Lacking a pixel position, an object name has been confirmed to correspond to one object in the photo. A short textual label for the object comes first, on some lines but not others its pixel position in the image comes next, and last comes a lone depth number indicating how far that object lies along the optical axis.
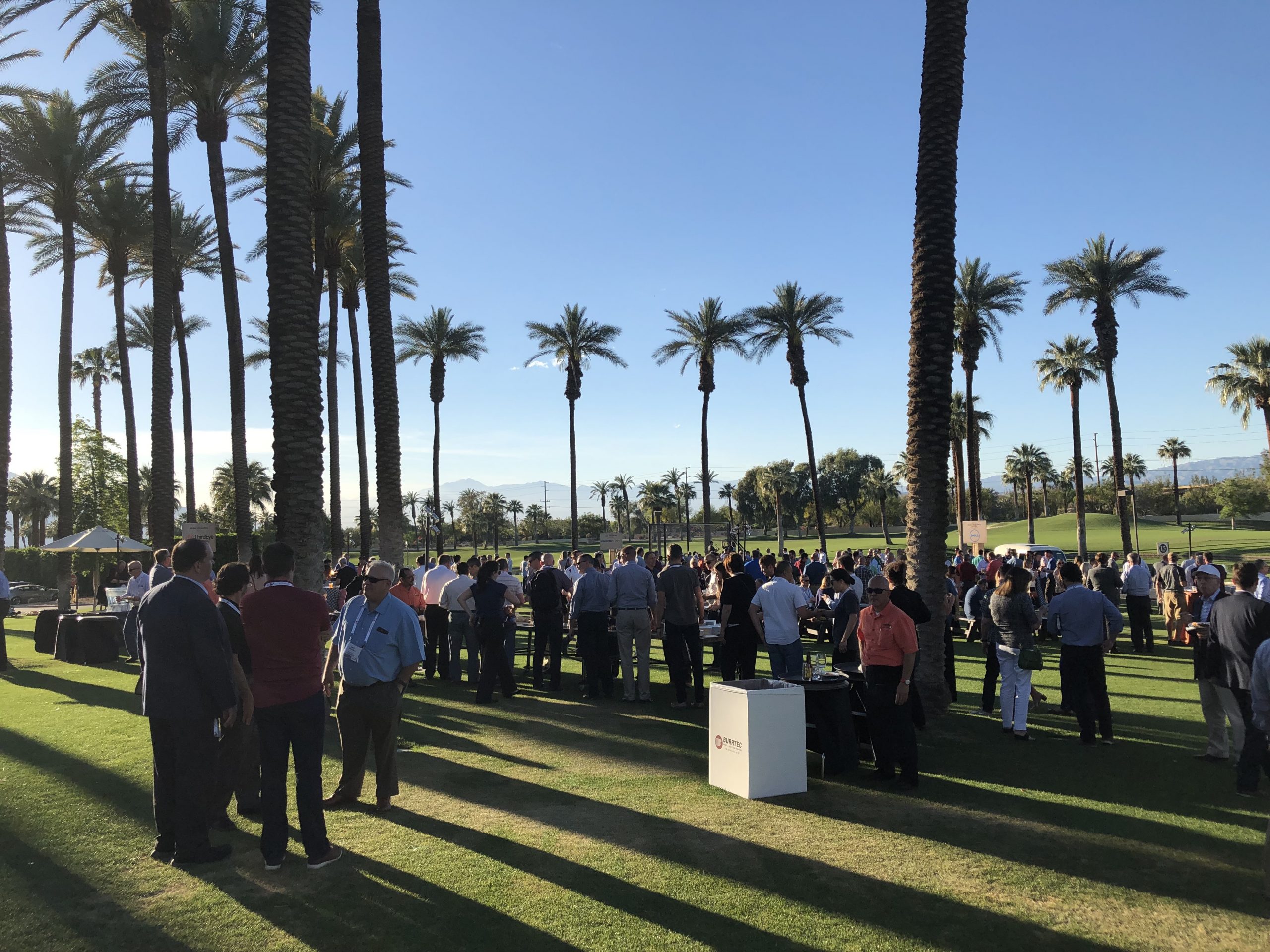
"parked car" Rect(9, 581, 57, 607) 34.59
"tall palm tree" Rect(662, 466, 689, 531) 121.12
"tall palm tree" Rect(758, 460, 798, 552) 99.00
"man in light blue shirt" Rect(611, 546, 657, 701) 10.99
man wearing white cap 7.35
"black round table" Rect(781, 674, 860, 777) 7.39
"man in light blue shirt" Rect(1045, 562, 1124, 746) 8.27
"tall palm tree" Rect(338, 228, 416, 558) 31.05
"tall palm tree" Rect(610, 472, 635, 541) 127.19
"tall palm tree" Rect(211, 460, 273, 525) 82.56
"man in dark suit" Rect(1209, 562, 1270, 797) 6.66
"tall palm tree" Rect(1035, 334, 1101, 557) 42.34
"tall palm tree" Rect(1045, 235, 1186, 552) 32.56
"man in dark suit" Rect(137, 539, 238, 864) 5.19
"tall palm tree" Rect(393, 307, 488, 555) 43.44
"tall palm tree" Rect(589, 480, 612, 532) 133.44
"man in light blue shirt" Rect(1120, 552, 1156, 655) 15.38
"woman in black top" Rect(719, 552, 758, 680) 10.16
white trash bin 6.64
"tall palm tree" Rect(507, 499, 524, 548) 126.06
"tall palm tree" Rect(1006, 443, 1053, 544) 87.31
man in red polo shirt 5.25
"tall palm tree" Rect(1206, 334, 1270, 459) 46.62
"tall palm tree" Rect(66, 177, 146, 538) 27.86
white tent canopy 20.03
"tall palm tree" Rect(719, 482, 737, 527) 117.31
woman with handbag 8.56
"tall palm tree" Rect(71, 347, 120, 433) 62.91
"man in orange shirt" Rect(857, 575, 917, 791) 6.91
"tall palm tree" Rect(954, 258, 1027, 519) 36.12
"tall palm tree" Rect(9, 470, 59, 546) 81.62
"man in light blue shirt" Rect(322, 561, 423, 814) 6.07
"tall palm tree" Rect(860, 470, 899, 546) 106.32
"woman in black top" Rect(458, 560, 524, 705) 10.87
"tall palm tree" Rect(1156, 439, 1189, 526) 94.75
